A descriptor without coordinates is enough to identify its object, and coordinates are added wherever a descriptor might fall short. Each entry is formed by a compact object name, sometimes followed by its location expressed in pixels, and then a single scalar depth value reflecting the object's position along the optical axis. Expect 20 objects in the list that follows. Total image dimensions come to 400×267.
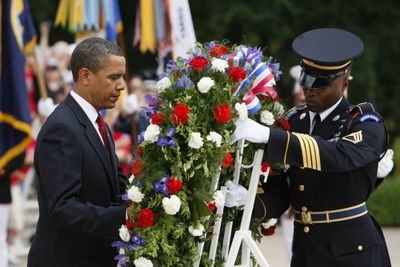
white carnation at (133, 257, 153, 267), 9.04
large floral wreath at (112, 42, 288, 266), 9.05
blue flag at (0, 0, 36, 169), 18.64
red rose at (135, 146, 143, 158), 9.38
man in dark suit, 9.09
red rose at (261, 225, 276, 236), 10.92
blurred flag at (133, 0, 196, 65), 20.58
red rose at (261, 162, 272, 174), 9.97
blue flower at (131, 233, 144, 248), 9.07
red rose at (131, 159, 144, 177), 9.23
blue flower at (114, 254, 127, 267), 9.20
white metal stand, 9.71
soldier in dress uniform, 10.27
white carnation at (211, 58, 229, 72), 9.41
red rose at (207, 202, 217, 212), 9.19
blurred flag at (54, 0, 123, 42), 21.05
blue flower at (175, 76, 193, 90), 9.27
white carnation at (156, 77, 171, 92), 9.38
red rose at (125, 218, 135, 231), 9.11
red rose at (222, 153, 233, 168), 9.20
